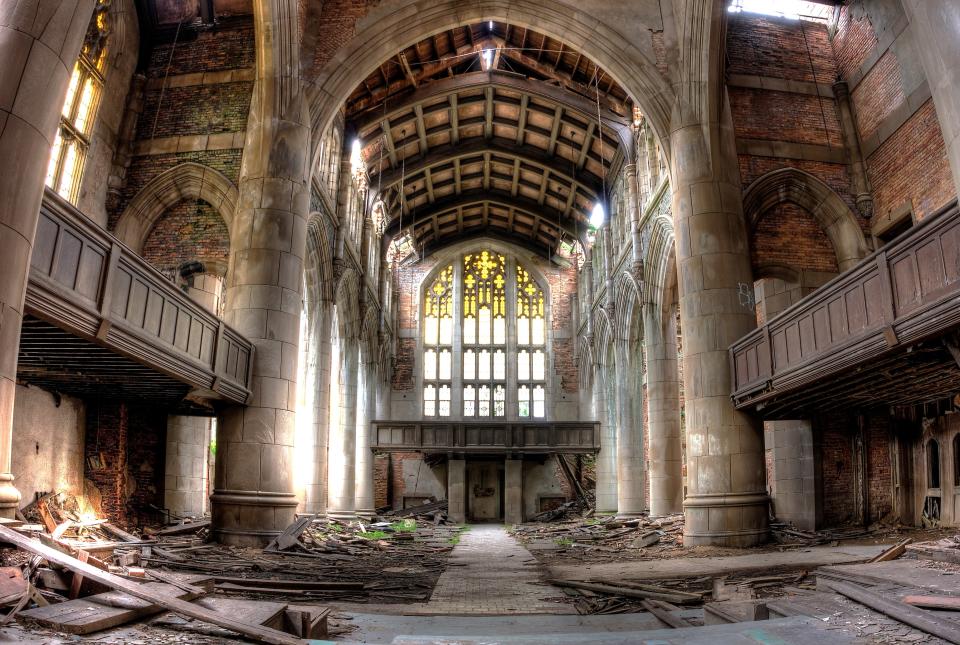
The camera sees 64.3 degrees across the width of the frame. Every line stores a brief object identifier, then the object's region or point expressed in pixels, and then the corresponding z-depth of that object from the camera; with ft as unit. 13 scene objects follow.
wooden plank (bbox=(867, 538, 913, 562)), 26.55
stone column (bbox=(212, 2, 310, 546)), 42.60
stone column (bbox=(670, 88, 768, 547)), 43.42
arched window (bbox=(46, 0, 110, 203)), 47.29
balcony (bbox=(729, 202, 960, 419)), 25.00
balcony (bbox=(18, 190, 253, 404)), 24.32
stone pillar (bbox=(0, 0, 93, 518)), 20.20
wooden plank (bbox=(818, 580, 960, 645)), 15.49
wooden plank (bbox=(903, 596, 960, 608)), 17.02
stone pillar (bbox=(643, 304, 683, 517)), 64.85
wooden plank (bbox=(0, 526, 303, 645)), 16.16
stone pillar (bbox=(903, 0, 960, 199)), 23.22
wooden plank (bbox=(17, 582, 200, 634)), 15.17
